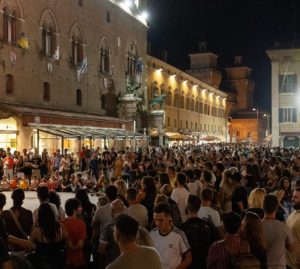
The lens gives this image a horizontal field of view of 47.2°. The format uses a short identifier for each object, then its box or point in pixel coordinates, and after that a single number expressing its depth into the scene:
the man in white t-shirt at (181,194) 6.38
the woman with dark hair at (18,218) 5.02
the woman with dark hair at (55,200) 5.56
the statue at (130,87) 32.33
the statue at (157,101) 36.54
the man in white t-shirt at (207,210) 5.14
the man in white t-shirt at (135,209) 5.37
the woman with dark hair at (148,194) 6.43
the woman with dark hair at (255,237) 3.85
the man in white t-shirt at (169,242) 3.94
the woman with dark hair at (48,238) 4.33
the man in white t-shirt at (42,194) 5.61
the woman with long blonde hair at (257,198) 5.46
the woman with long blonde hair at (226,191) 6.76
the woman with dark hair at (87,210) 5.53
